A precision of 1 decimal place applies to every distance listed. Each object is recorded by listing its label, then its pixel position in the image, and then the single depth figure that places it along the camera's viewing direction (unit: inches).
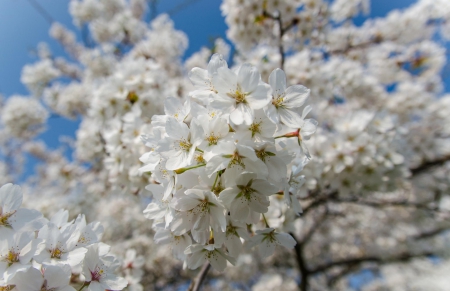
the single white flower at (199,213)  5.9
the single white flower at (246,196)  5.8
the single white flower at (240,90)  6.0
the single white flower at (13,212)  6.1
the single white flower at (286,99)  6.4
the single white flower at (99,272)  6.2
